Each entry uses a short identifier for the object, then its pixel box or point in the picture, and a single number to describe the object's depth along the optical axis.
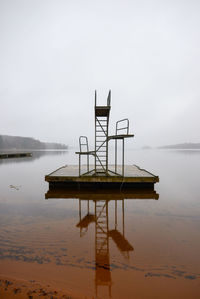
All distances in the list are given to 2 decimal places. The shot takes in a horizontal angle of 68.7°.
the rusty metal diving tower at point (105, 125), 8.03
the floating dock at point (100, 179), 9.02
